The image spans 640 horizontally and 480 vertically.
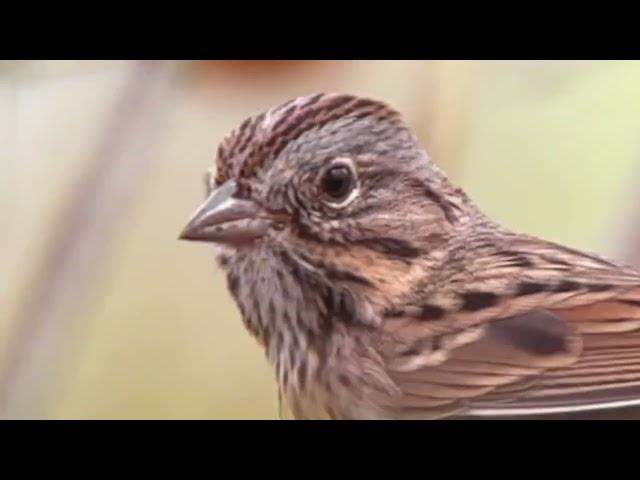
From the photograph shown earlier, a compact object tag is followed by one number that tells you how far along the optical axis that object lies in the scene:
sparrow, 3.60
